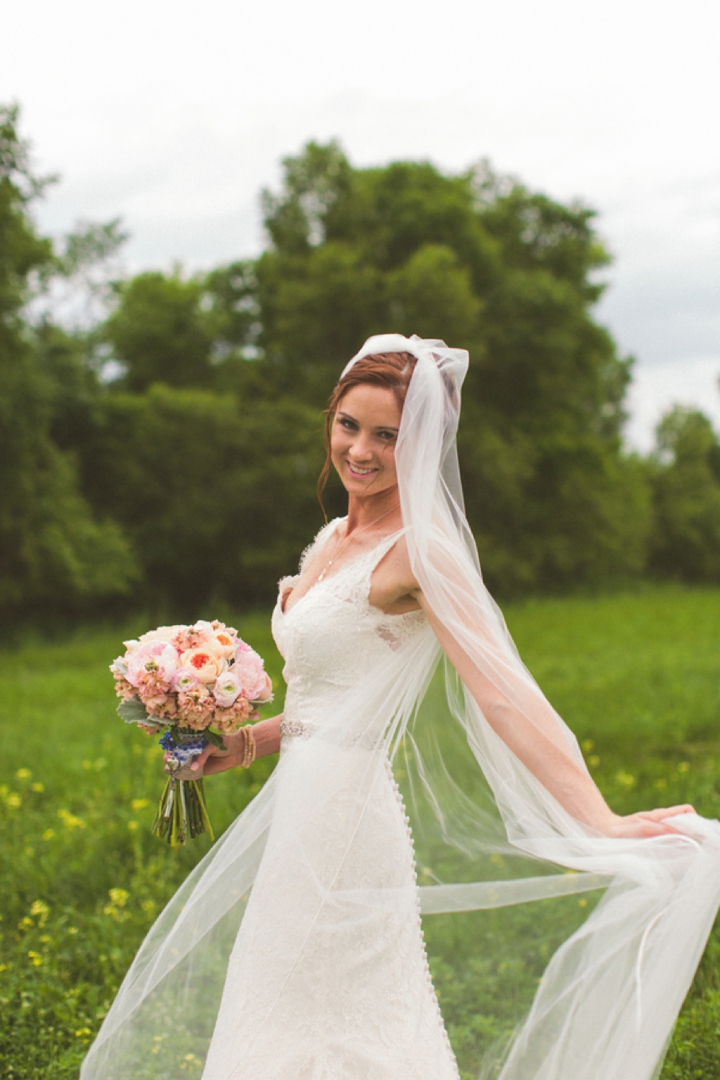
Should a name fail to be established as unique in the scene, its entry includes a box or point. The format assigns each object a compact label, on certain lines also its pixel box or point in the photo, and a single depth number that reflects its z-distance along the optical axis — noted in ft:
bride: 7.96
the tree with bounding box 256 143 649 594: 72.49
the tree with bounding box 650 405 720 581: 130.00
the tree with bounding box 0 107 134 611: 49.85
